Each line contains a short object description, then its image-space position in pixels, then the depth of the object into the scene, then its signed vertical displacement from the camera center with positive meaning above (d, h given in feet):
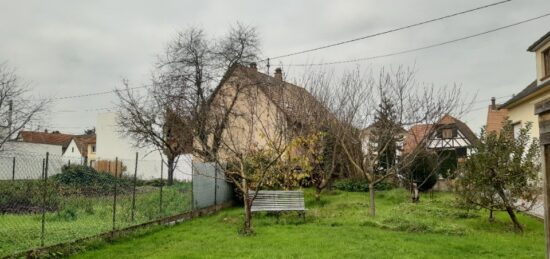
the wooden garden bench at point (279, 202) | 42.19 -3.03
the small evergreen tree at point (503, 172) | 35.78 -0.22
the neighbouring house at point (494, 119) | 100.66 +11.36
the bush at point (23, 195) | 42.45 -2.48
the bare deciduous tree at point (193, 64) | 79.46 +18.44
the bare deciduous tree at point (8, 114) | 67.87 +8.17
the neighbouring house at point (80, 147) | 175.52 +8.43
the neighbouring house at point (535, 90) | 51.08 +9.27
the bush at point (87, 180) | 44.24 -1.34
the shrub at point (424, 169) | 70.89 +0.05
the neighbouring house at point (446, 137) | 53.39 +5.21
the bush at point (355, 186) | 75.20 -2.71
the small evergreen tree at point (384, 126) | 50.06 +4.92
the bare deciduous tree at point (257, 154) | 35.96 +1.37
